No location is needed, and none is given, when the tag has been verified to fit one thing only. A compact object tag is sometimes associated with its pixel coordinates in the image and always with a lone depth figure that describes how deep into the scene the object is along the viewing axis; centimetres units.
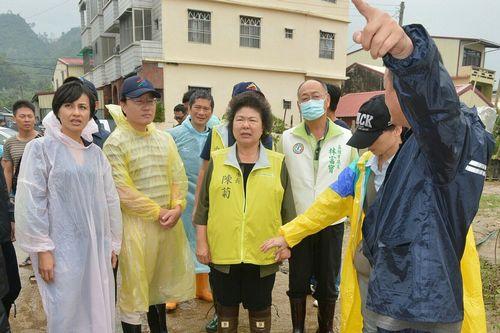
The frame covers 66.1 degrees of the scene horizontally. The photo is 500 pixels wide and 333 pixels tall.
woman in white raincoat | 225
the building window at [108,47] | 2150
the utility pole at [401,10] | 1927
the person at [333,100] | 355
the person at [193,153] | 384
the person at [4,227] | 235
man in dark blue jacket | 106
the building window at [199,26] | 1569
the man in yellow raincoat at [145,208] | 268
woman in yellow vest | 247
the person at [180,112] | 637
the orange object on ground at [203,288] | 389
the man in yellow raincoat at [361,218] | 156
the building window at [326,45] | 1897
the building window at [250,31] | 1684
